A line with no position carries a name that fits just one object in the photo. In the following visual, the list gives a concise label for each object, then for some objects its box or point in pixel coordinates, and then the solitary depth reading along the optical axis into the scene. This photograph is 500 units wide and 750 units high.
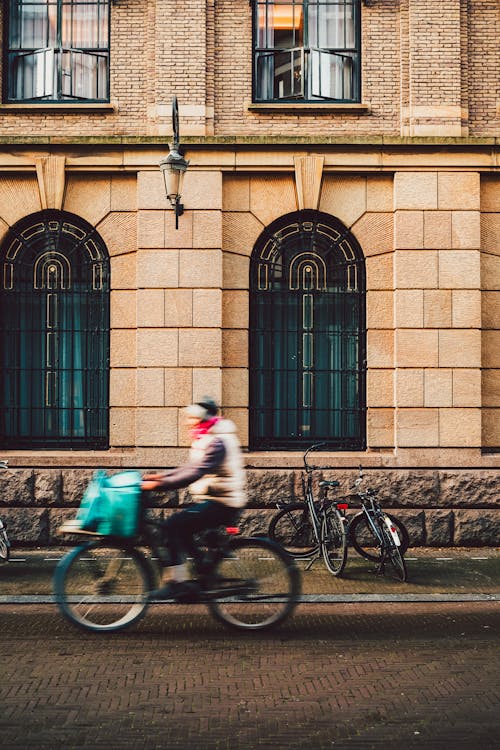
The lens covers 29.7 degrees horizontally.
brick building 12.67
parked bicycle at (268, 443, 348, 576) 10.45
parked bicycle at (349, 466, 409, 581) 10.18
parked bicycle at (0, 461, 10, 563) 10.93
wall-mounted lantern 12.03
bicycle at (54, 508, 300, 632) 7.36
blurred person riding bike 7.41
